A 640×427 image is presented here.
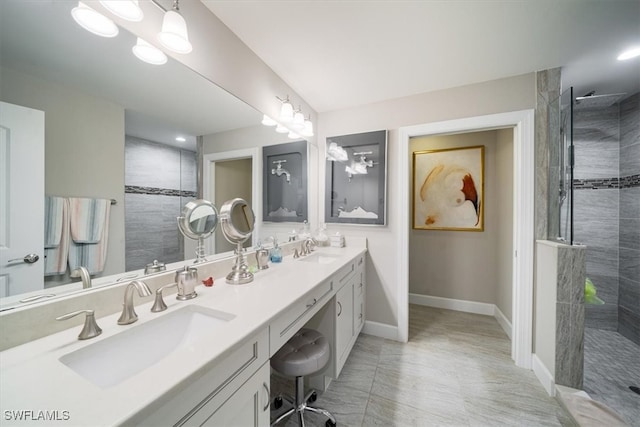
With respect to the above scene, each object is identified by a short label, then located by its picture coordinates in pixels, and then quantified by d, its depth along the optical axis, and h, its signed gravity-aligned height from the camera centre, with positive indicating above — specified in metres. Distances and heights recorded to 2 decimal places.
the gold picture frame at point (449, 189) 2.72 +0.30
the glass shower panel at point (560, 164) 1.66 +0.38
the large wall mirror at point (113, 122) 0.73 +0.38
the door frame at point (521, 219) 1.79 -0.05
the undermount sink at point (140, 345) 0.67 -0.46
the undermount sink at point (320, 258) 1.84 -0.40
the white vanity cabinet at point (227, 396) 0.53 -0.53
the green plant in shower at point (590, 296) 1.55 -0.57
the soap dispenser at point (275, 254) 1.78 -0.34
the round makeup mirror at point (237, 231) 1.28 -0.12
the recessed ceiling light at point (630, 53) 1.52 +1.12
